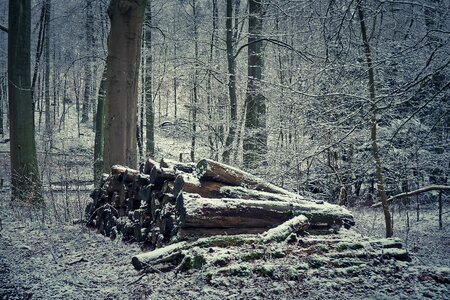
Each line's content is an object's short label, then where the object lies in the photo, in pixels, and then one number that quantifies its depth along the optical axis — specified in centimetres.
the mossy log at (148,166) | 596
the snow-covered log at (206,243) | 412
